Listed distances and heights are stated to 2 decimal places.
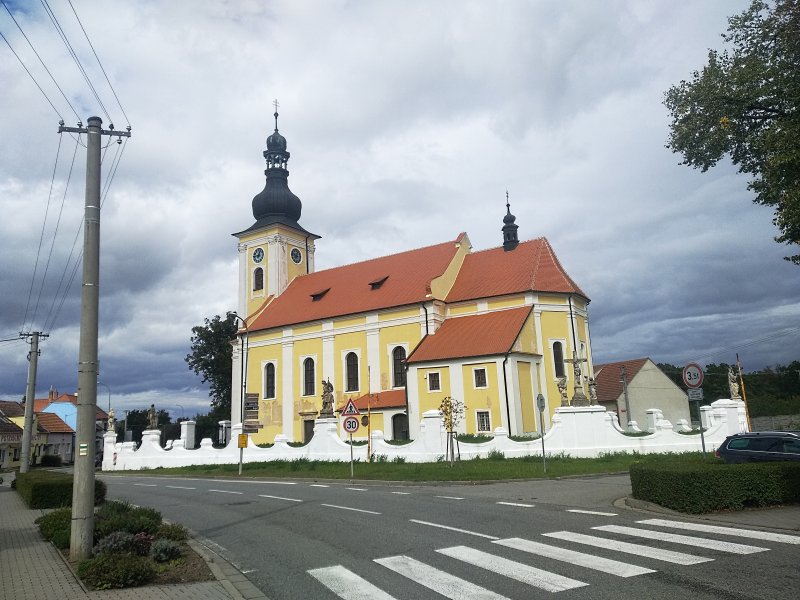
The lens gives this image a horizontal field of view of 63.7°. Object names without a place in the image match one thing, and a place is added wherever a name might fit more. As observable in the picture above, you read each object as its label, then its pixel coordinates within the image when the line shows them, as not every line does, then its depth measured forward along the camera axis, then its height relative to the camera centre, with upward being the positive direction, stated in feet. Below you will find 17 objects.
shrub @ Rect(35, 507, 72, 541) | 36.68 -4.22
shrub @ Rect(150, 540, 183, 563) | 28.71 -4.73
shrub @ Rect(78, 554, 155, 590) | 24.85 -4.82
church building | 116.88 +21.40
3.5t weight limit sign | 50.83 +3.22
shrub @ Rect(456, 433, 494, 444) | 94.84 -1.49
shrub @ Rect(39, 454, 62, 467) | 196.75 -3.31
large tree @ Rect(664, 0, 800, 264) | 43.62 +23.02
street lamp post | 158.37 +20.35
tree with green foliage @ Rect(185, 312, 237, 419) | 190.49 +26.33
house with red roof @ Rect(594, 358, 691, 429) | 160.97 +7.48
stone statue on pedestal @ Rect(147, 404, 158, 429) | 141.90 +5.73
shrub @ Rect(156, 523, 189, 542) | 33.55 -4.62
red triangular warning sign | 82.44 +3.07
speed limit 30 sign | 80.27 +1.26
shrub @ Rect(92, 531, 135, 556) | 28.30 -4.25
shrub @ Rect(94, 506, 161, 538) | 32.19 -3.91
